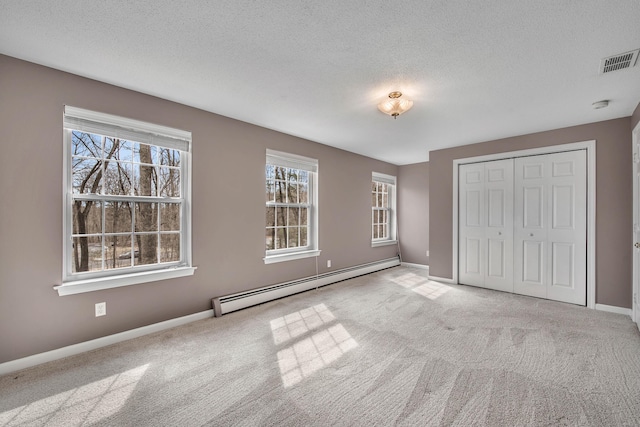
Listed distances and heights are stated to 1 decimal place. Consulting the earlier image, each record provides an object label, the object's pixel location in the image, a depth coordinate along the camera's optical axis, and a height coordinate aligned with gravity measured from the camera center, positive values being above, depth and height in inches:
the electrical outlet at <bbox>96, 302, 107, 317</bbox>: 101.0 -35.0
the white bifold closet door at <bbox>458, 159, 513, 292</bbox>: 170.9 -8.1
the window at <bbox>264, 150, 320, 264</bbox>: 161.3 +2.9
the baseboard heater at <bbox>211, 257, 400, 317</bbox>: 133.0 -43.9
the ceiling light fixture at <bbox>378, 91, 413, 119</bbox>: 110.3 +43.1
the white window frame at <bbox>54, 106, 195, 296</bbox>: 96.5 +5.9
